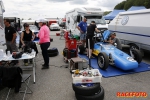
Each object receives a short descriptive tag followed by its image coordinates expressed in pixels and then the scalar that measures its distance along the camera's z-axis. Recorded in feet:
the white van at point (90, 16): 27.47
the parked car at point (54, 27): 64.86
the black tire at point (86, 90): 7.79
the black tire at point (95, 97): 7.81
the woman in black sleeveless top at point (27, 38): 13.62
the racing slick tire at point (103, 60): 12.25
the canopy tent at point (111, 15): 46.80
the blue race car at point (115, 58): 12.22
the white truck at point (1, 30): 13.58
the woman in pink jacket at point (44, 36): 12.47
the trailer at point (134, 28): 15.28
